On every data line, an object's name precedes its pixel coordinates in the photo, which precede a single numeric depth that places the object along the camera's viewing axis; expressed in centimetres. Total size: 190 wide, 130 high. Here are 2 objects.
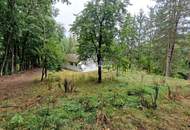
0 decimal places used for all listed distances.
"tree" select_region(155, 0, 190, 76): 917
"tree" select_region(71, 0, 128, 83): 581
